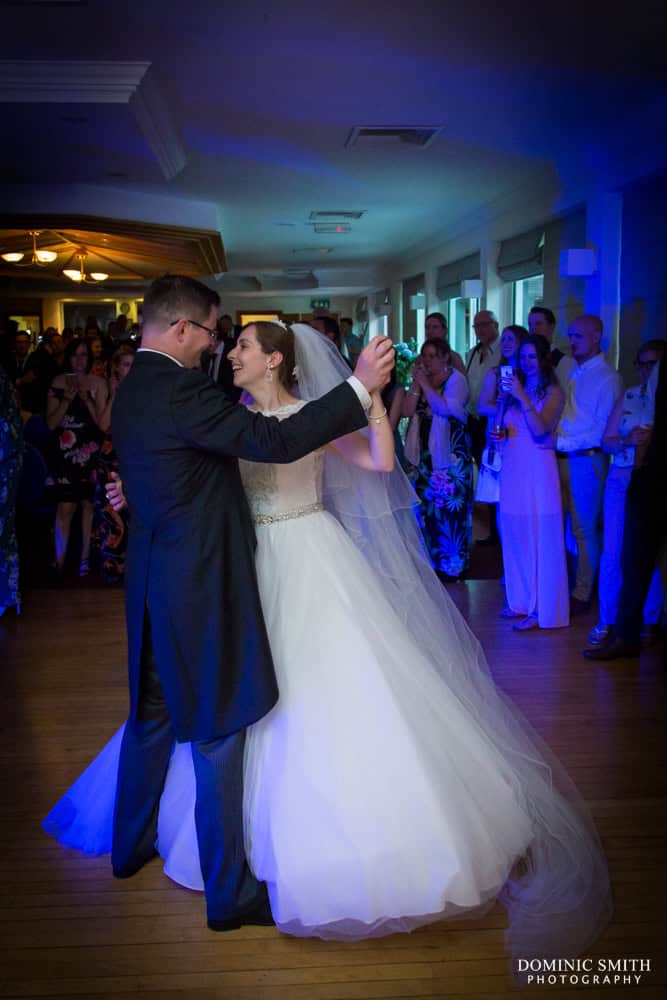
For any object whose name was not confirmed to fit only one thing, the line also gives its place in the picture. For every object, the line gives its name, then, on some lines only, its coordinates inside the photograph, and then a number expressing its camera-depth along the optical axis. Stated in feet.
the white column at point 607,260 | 22.22
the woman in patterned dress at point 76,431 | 19.38
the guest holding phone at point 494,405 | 15.52
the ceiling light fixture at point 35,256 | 29.30
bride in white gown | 6.83
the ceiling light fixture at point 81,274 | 34.60
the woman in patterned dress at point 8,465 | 15.16
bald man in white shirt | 16.19
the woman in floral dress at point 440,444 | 18.17
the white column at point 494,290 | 33.27
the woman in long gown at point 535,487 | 15.05
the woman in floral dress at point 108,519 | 19.17
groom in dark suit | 6.73
